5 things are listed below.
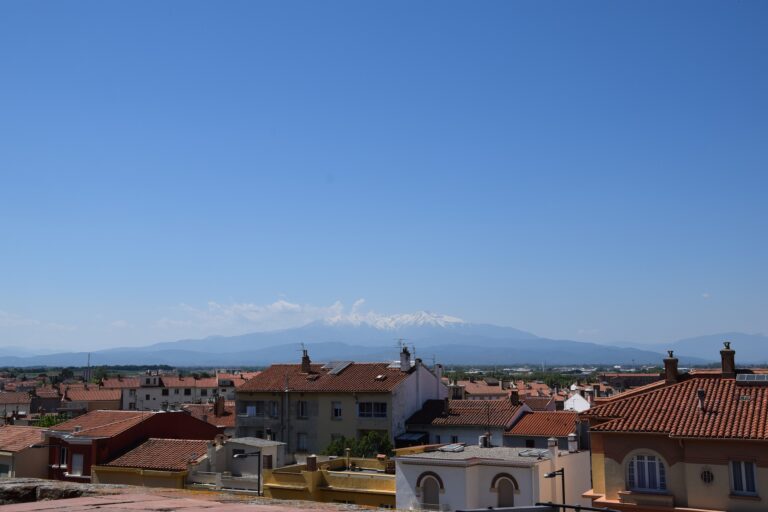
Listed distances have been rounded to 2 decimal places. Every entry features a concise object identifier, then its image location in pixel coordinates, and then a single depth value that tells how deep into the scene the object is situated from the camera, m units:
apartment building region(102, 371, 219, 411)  110.44
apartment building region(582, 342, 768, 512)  23.09
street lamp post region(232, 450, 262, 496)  34.31
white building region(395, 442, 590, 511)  29.80
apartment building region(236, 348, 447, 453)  52.94
